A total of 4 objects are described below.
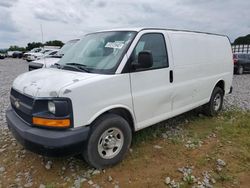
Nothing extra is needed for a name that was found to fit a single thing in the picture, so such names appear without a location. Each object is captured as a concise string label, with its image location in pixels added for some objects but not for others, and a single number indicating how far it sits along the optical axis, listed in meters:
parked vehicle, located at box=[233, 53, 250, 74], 13.05
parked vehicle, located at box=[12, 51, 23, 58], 38.77
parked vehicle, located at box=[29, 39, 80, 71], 6.94
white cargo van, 2.34
